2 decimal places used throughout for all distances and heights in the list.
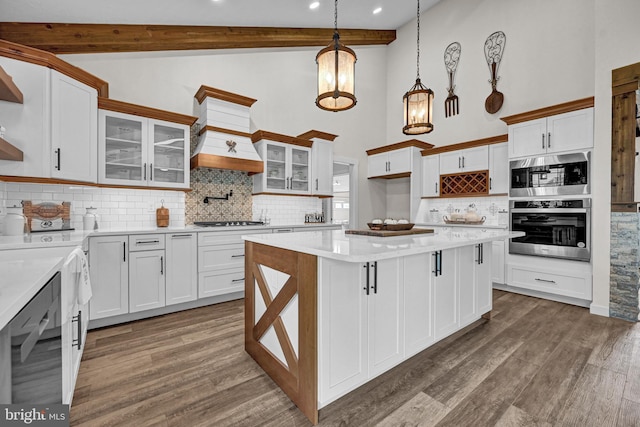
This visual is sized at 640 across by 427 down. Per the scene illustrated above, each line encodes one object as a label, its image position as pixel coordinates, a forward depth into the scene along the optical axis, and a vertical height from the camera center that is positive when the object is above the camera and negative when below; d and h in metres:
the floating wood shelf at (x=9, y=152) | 2.00 +0.44
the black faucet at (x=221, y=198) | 4.03 +0.21
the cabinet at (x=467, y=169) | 4.34 +0.73
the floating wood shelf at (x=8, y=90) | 2.05 +0.90
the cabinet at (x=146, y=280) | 2.95 -0.71
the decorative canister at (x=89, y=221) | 3.02 -0.10
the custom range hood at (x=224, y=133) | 3.70 +1.05
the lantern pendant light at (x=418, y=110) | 2.57 +0.93
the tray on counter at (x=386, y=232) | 2.32 -0.16
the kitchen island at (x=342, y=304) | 1.56 -0.59
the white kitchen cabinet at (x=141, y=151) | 3.10 +0.69
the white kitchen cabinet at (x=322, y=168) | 4.77 +0.75
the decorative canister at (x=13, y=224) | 2.32 -0.11
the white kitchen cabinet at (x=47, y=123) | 2.38 +0.76
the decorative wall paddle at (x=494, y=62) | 4.70 +2.49
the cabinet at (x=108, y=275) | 2.73 -0.62
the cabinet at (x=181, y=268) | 3.17 -0.62
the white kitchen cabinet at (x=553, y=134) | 3.38 +1.00
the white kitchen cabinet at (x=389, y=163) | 5.34 +0.97
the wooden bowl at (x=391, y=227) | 2.51 -0.12
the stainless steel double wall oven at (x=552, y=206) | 3.38 +0.11
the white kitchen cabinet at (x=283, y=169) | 4.29 +0.68
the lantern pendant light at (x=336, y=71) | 1.94 +0.96
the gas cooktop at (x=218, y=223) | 3.79 -0.15
